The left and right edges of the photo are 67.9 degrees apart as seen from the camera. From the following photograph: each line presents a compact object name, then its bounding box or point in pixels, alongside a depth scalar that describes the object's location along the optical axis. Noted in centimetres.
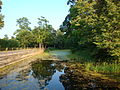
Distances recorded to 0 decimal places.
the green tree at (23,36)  4360
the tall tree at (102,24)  932
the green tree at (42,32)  4356
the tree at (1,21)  2647
